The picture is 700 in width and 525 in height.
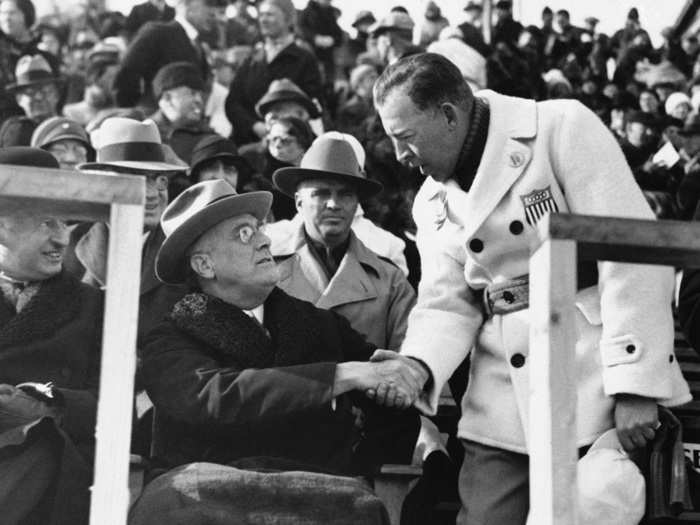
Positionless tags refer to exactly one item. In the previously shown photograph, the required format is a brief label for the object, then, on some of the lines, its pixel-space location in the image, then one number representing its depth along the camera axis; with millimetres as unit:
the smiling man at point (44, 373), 4512
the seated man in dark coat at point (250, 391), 4242
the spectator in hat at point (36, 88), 10586
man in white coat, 4379
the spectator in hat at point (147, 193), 6172
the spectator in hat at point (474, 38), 12145
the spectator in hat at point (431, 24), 13344
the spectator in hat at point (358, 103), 10934
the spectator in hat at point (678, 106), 13185
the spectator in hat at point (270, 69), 10438
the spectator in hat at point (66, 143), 8266
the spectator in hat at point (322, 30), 13734
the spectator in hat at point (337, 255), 6312
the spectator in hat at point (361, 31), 14070
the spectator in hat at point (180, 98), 9328
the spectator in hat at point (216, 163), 8203
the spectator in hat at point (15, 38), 11521
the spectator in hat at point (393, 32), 12070
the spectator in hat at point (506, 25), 15383
